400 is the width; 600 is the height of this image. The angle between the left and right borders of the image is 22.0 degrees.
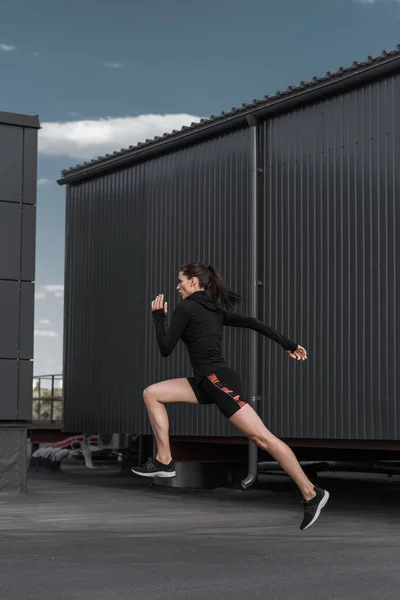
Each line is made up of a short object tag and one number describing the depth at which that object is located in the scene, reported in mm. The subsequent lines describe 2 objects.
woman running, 8289
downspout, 15734
